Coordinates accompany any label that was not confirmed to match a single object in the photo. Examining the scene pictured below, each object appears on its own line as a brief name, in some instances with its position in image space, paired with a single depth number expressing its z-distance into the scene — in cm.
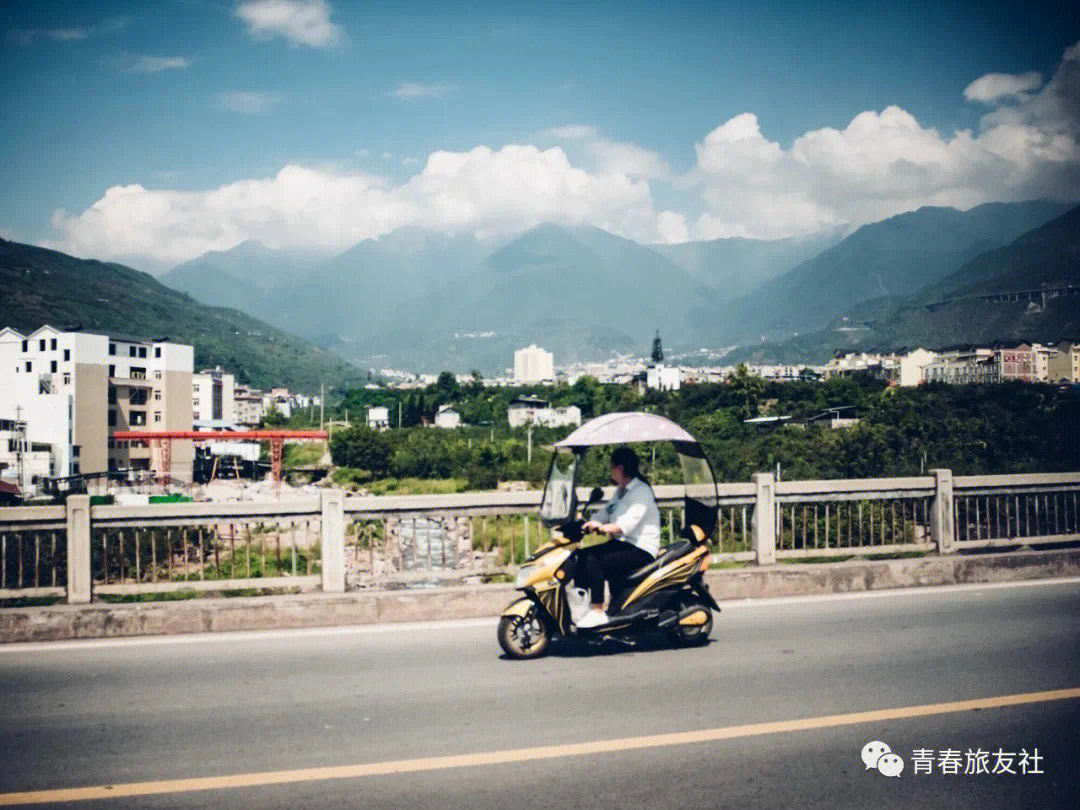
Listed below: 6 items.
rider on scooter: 689
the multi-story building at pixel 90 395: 6706
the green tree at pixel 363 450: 8194
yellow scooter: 680
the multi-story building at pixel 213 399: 11412
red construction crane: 6900
